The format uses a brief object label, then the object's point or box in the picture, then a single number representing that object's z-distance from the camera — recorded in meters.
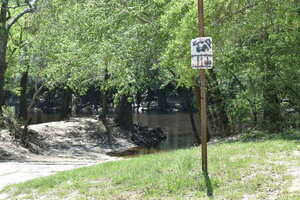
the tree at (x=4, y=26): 21.19
